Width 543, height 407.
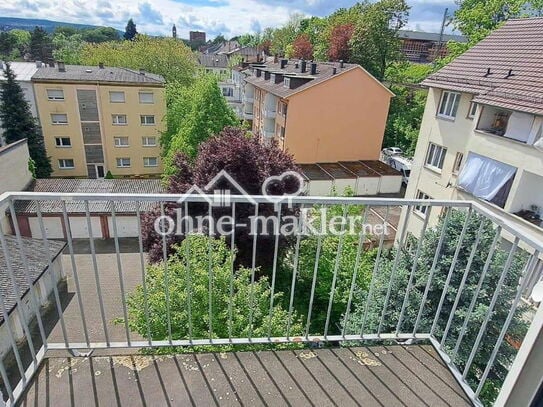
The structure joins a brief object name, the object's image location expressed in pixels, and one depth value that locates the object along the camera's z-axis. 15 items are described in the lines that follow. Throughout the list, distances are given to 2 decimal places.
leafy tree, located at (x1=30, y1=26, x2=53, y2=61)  48.97
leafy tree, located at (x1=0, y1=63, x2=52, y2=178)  17.98
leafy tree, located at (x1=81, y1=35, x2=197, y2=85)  24.28
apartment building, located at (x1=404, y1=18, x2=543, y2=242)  8.34
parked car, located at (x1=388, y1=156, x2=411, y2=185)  17.94
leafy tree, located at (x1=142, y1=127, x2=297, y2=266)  8.12
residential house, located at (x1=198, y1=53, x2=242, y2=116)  33.56
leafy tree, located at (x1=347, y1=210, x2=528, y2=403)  4.18
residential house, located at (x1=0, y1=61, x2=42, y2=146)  18.94
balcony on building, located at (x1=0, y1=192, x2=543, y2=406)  1.72
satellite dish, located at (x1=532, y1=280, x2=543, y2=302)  1.34
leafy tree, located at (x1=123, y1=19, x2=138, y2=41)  71.80
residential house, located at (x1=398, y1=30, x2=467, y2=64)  43.19
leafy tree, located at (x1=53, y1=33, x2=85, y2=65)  33.05
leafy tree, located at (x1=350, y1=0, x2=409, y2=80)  21.91
